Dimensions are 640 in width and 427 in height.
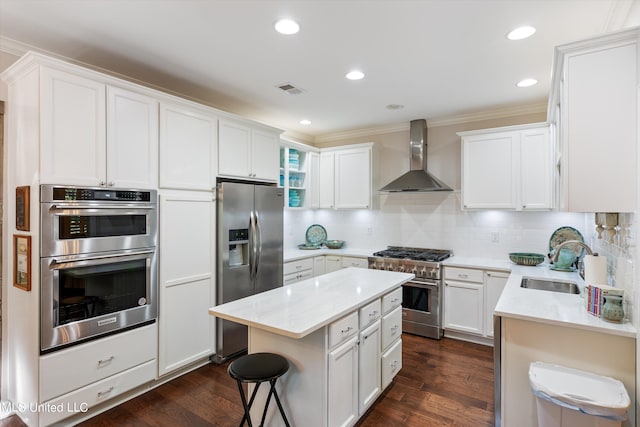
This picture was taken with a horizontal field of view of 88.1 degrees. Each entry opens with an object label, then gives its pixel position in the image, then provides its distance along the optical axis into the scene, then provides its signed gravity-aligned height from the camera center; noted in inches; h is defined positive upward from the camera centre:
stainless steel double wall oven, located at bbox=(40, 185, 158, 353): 84.0 -13.4
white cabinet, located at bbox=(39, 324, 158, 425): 84.3 -43.9
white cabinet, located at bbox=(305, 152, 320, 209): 197.5 +20.3
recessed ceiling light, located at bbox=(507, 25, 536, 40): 88.0 +49.6
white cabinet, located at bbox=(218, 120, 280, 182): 130.8 +27.0
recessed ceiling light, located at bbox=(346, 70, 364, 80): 117.0 +50.5
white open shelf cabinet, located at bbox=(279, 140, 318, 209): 181.9 +23.8
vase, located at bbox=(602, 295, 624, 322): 71.2 -20.4
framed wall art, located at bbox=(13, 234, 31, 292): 85.0 -12.6
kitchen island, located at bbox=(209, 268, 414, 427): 72.1 -31.0
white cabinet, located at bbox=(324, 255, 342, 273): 184.1 -27.0
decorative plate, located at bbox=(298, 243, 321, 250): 198.4 -19.1
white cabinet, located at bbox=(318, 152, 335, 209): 198.7 +21.1
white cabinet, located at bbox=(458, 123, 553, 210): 140.3 +20.9
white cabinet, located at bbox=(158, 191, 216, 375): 110.5 -22.4
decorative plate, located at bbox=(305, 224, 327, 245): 209.1 -12.3
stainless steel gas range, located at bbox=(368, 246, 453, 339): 152.3 -35.8
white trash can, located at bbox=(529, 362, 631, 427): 58.4 -33.4
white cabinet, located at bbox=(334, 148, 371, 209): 187.5 +20.9
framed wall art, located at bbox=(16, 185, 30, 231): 85.4 +1.7
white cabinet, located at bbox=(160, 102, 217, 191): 110.5 +24.0
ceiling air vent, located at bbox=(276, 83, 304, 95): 129.8 +50.9
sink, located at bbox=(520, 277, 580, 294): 113.2 -25.0
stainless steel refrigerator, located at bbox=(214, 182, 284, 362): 126.4 -13.2
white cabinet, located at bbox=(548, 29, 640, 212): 66.2 +19.1
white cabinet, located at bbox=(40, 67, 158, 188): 84.4 +22.9
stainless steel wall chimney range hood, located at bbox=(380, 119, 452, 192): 169.9 +26.8
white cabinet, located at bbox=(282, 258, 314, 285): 161.3 -28.5
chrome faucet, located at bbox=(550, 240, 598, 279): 85.9 -9.0
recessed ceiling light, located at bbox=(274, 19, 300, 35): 85.4 +49.7
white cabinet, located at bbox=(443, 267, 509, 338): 142.7 -37.1
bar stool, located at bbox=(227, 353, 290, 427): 66.9 -32.5
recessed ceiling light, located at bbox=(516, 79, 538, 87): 123.7 +50.3
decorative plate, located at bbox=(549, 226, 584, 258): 140.2 -9.0
